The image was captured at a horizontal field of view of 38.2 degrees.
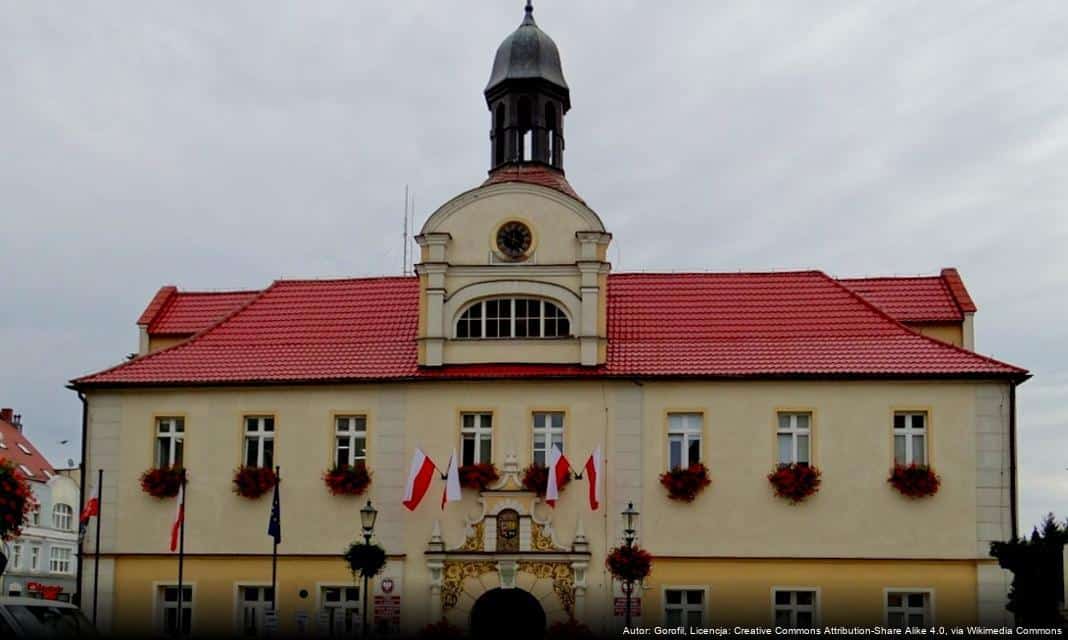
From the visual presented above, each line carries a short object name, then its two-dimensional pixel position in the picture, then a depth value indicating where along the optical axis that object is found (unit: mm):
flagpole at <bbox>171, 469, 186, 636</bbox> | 36525
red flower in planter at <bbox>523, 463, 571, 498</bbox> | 36188
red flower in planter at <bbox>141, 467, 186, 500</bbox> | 37531
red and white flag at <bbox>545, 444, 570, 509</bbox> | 35625
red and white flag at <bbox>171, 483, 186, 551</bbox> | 36688
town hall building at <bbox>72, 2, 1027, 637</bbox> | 35750
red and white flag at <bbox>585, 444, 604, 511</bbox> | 36031
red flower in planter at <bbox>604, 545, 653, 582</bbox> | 34531
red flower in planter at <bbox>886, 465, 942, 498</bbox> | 35469
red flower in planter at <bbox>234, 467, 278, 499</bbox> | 37188
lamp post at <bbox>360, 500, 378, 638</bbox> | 34156
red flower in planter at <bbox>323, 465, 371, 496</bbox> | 36875
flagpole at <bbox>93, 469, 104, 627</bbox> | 37312
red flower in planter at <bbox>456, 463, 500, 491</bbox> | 36375
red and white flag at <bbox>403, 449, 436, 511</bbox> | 35906
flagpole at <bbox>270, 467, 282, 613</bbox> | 34594
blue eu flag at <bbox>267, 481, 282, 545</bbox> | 34906
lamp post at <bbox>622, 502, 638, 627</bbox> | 34250
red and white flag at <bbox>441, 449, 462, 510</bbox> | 35750
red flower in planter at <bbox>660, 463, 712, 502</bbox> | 36094
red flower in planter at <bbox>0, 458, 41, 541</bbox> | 29875
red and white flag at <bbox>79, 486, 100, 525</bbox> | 37375
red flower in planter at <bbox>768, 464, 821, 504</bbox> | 35781
